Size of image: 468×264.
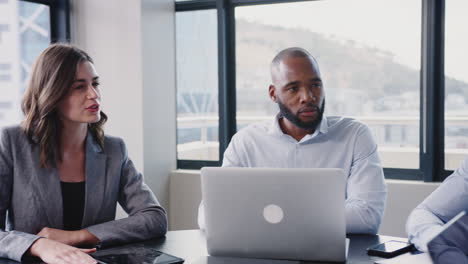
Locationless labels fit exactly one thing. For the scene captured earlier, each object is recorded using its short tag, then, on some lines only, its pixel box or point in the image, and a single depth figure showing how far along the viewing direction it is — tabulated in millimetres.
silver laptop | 1285
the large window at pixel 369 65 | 2988
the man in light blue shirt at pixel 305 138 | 1987
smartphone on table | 1423
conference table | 1402
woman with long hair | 1773
